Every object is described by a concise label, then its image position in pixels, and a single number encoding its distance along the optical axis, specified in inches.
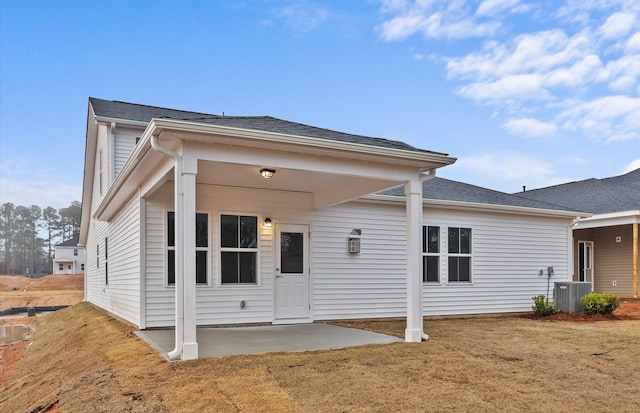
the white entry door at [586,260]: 623.5
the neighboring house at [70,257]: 1915.6
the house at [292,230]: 222.4
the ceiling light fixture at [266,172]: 250.6
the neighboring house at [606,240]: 569.3
